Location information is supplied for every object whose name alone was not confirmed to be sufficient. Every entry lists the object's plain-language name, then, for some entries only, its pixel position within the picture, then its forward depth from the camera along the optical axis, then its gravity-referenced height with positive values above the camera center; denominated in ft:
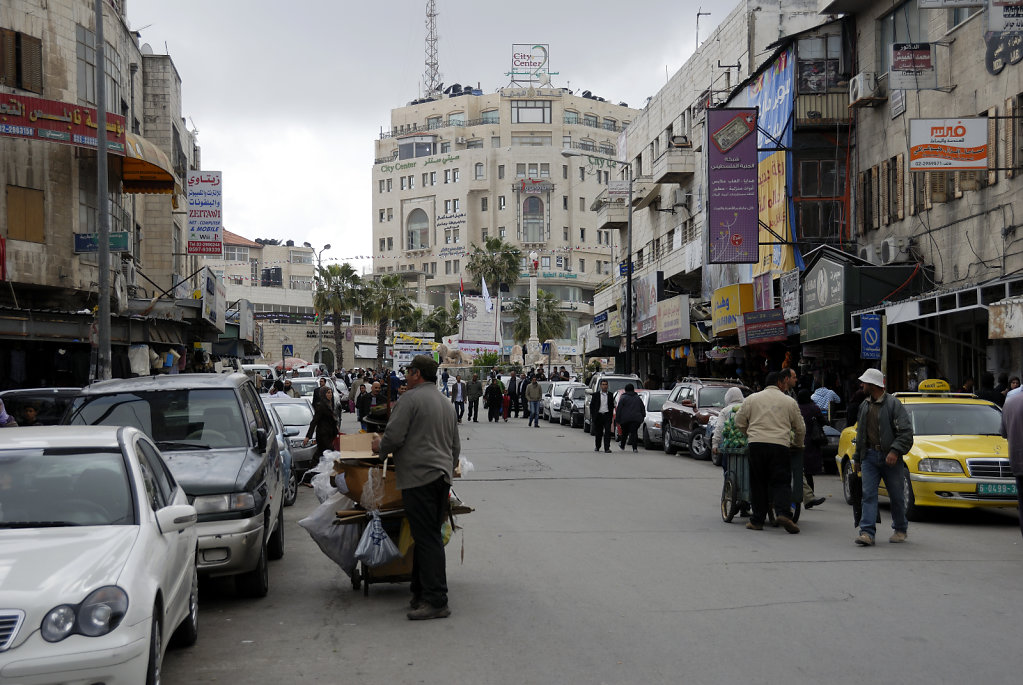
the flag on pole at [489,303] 216.45 +10.04
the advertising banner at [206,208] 116.78 +16.03
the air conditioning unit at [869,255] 89.40 +7.79
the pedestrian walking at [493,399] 135.23 -5.72
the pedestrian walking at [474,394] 137.08 -5.11
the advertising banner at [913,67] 76.64 +19.74
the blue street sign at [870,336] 69.51 +0.83
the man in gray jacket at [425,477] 25.59 -2.89
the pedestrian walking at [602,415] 85.97 -5.01
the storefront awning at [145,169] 91.20 +16.71
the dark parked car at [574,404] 126.31 -6.08
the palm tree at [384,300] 270.26 +13.60
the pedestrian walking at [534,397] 125.29 -5.09
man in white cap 36.96 -3.35
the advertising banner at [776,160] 98.68 +17.83
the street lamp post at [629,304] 146.12 +6.39
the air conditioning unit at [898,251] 81.35 +7.27
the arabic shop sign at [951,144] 68.08 +12.73
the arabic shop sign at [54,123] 81.92 +18.12
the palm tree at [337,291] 263.49 +15.43
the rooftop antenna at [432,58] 460.14 +124.67
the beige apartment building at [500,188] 406.41 +62.17
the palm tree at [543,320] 323.98 +9.83
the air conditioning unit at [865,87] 87.56 +20.99
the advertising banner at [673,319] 126.93 +3.80
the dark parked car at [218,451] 26.73 -2.62
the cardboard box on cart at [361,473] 27.07 -2.94
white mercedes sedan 15.51 -3.21
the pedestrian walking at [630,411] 86.07 -4.69
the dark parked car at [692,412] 79.87 -4.61
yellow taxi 41.96 -4.46
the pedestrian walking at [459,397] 134.62 -5.42
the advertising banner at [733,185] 98.12 +14.87
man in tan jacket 40.01 -3.25
